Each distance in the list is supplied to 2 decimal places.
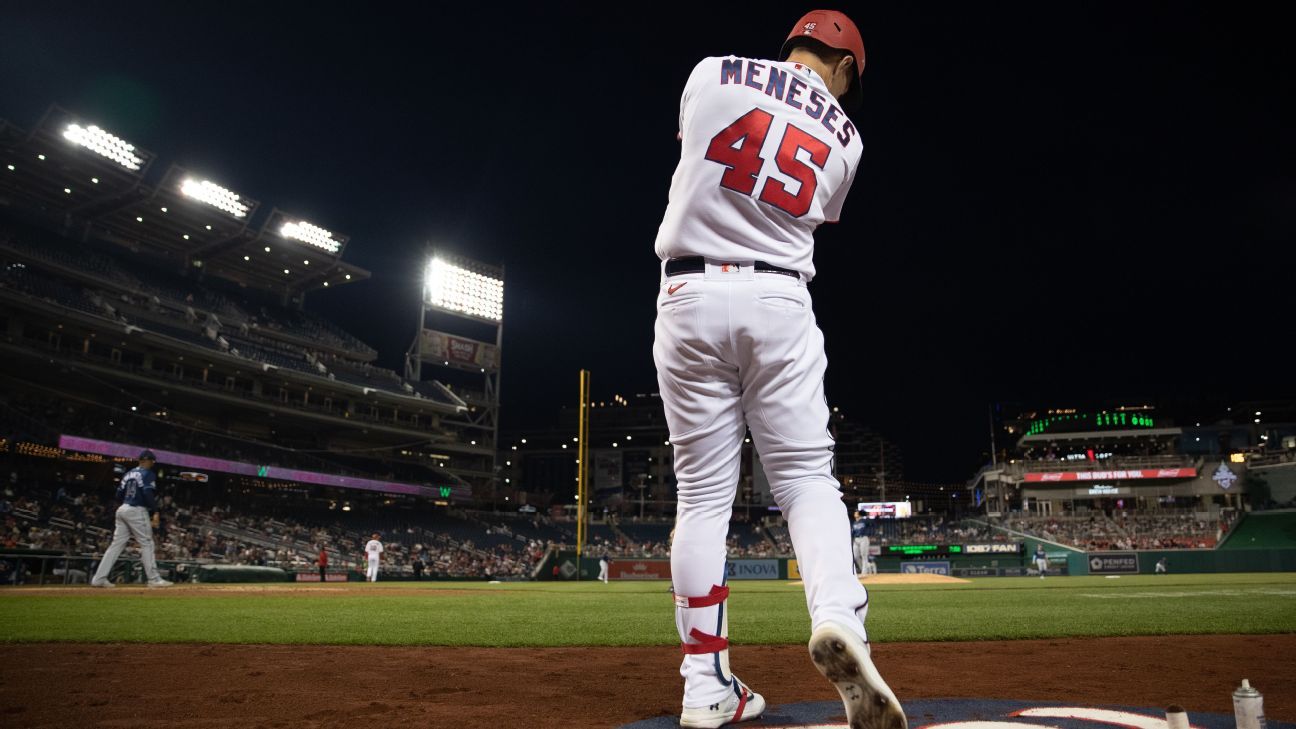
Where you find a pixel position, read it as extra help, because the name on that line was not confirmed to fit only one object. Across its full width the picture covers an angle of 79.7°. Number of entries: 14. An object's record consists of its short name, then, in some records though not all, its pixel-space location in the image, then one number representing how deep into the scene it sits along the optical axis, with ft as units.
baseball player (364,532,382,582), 74.13
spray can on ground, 4.51
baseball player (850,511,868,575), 71.51
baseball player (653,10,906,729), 7.24
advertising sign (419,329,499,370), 162.30
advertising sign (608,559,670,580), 92.22
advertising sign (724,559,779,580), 90.63
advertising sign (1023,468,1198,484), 166.30
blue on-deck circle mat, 6.44
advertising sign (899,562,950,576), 107.45
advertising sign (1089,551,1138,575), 92.58
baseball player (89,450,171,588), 32.09
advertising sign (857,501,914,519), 186.29
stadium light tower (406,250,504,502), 161.58
